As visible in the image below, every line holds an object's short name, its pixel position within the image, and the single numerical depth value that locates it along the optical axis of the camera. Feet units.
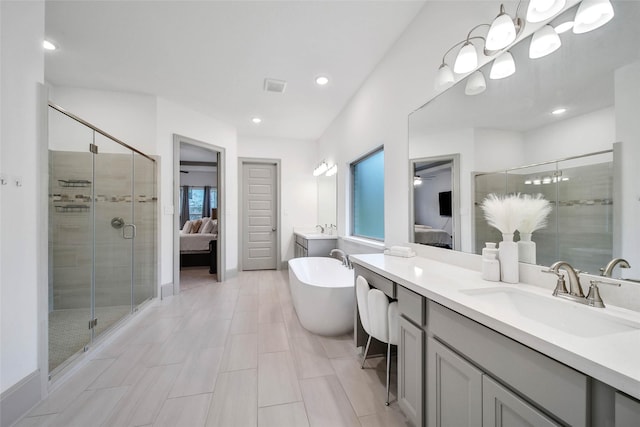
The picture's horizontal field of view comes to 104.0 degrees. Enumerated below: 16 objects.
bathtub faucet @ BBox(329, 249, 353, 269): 10.53
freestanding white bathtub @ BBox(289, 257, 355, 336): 7.51
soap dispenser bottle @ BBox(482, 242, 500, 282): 4.25
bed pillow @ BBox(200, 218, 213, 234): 19.72
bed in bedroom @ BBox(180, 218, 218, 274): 17.90
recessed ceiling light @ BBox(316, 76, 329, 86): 9.96
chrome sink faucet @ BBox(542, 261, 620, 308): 2.96
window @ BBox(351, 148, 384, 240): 10.02
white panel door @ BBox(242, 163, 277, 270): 17.17
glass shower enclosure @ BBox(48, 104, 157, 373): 6.49
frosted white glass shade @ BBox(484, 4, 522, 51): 4.01
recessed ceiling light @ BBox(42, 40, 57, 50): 7.86
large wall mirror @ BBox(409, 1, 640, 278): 3.02
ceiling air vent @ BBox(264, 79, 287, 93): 10.23
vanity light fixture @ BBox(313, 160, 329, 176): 15.17
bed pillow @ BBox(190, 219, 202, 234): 20.56
